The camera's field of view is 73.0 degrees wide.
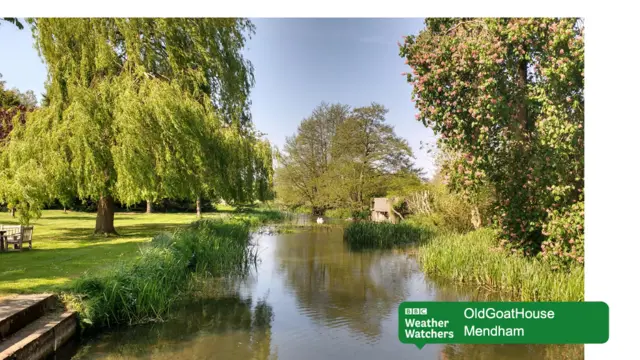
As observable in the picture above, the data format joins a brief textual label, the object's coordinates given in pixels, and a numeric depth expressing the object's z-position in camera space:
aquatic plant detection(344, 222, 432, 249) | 13.29
